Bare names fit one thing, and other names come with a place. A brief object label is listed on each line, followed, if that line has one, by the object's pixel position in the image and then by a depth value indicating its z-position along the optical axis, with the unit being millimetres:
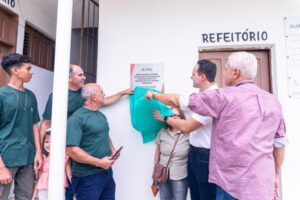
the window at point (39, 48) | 3736
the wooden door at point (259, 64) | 2709
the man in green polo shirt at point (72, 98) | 2264
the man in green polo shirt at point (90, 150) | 1961
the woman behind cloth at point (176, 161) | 2197
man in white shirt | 1898
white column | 1392
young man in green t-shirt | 1875
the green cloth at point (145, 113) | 2274
